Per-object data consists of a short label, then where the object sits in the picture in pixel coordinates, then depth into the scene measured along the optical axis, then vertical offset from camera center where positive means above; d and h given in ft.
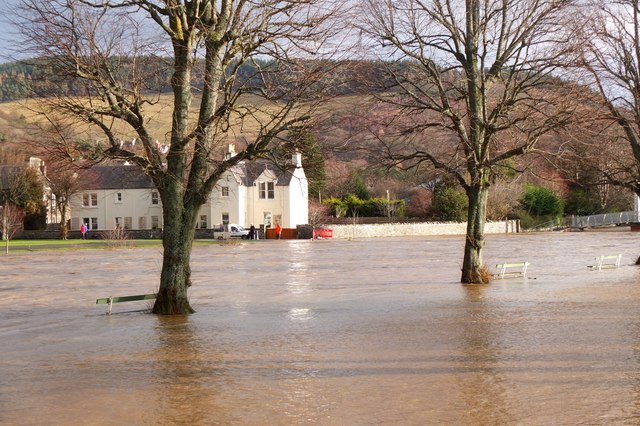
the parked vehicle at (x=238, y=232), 246.88 -0.08
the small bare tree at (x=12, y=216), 237.14 +6.77
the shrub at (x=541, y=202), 317.01 +8.97
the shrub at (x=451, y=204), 285.43 +8.31
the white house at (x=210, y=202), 263.49 +10.77
